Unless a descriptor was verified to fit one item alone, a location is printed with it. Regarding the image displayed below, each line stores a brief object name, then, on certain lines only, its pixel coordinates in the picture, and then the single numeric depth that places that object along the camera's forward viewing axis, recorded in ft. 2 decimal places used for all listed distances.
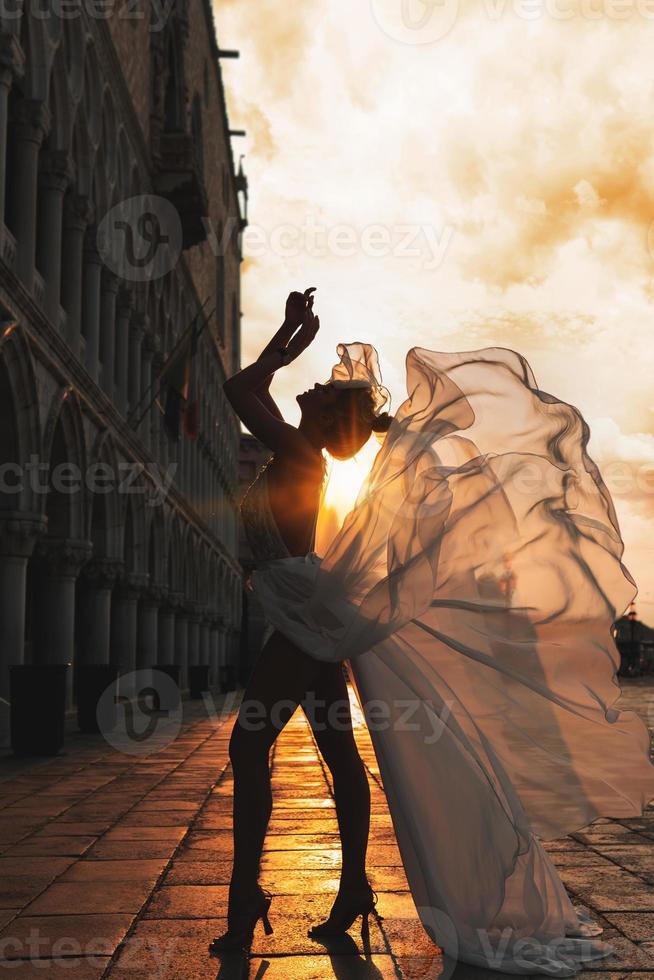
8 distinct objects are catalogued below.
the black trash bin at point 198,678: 97.09
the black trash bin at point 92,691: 51.37
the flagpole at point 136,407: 77.12
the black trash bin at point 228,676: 131.93
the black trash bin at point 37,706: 39.78
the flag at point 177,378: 78.02
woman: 12.63
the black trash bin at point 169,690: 74.20
